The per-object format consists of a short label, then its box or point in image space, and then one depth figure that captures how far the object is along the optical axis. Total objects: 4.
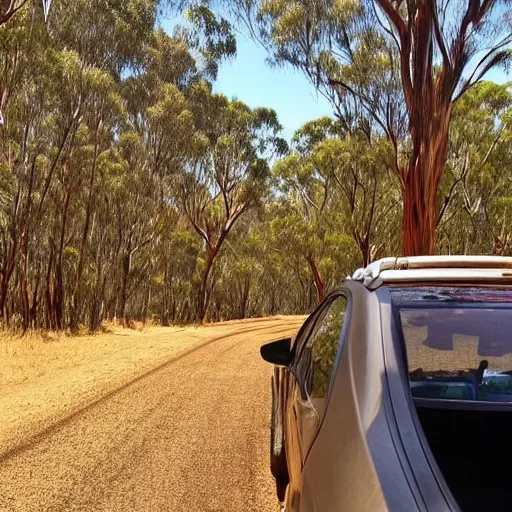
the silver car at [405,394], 1.47
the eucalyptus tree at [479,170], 27.36
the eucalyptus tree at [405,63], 12.26
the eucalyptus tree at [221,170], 30.03
